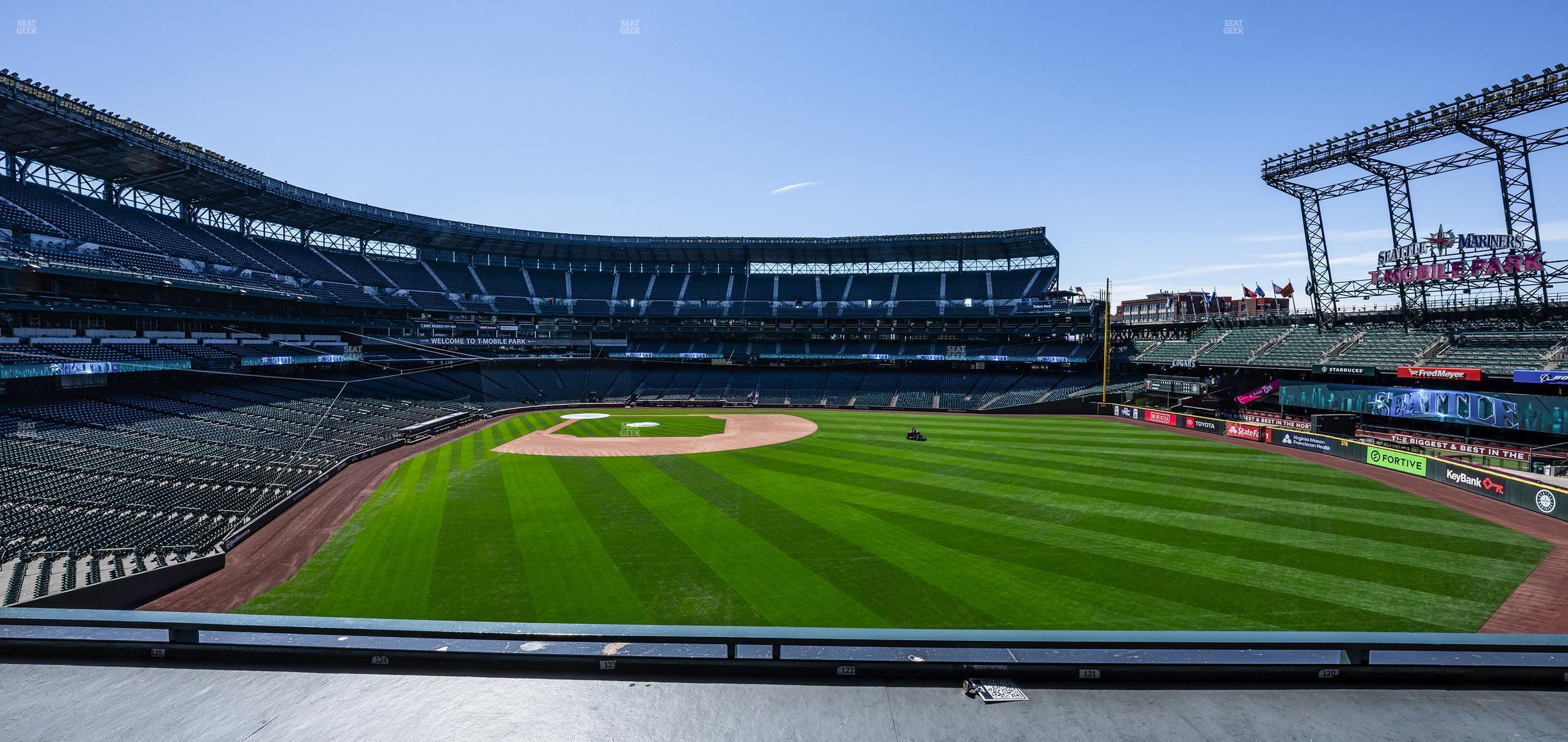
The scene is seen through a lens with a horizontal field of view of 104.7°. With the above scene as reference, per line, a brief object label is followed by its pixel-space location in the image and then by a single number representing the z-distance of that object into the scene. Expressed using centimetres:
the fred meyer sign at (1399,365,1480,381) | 3675
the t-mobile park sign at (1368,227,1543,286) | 3734
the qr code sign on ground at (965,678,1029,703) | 392
